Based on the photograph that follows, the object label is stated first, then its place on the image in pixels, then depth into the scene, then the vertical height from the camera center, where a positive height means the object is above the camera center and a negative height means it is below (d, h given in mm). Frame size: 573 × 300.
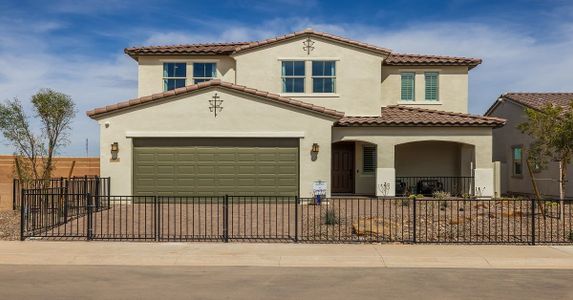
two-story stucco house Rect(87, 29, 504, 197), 24844 +1798
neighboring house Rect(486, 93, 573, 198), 29344 +1130
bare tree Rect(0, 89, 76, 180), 24781 +1600
